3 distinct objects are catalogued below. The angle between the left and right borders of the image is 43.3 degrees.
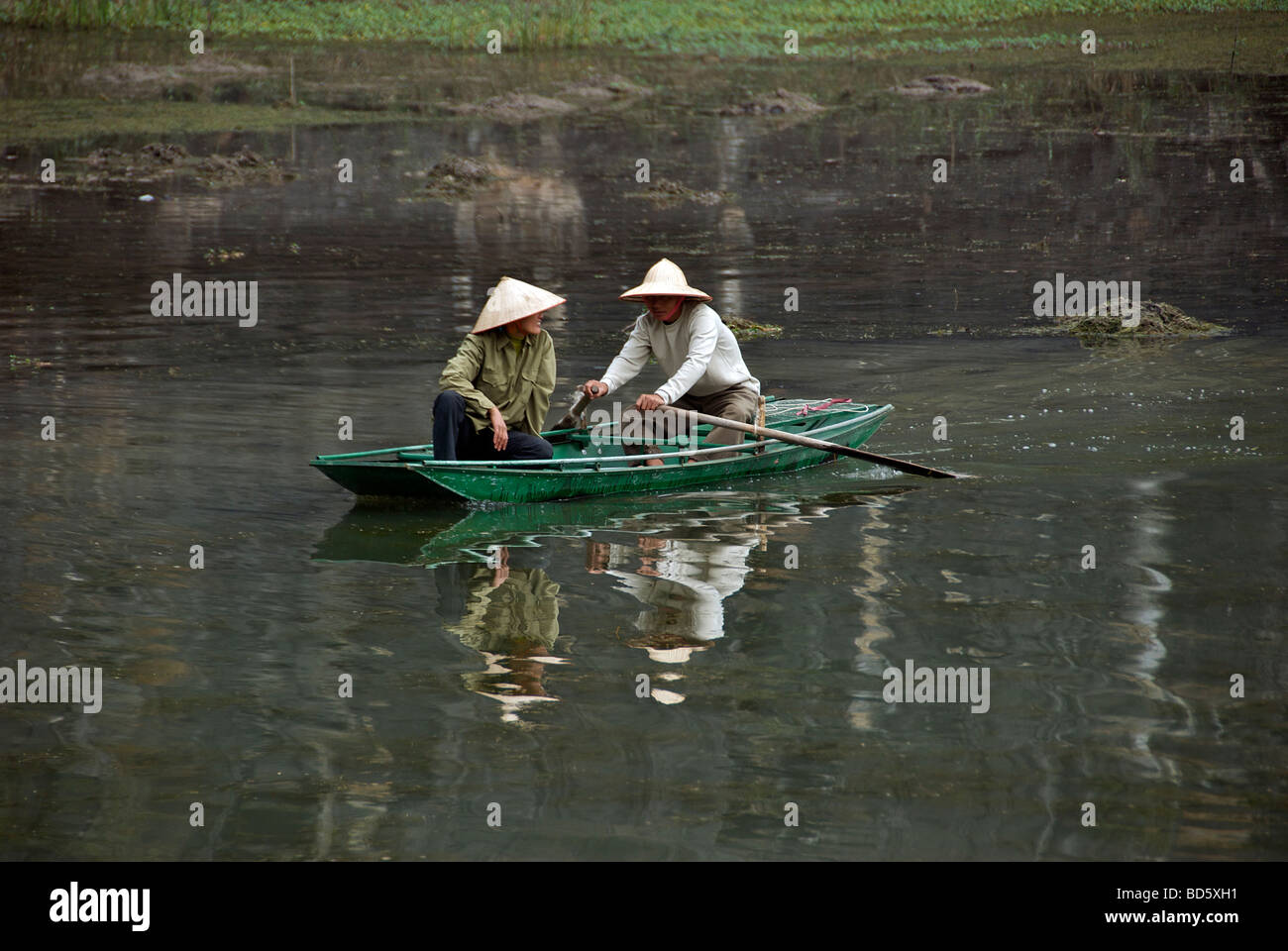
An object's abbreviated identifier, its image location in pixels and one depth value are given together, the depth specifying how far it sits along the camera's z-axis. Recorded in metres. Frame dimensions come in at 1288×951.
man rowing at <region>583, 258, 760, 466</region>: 7.91
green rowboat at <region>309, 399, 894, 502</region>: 7.40
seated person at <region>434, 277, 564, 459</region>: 7.53
